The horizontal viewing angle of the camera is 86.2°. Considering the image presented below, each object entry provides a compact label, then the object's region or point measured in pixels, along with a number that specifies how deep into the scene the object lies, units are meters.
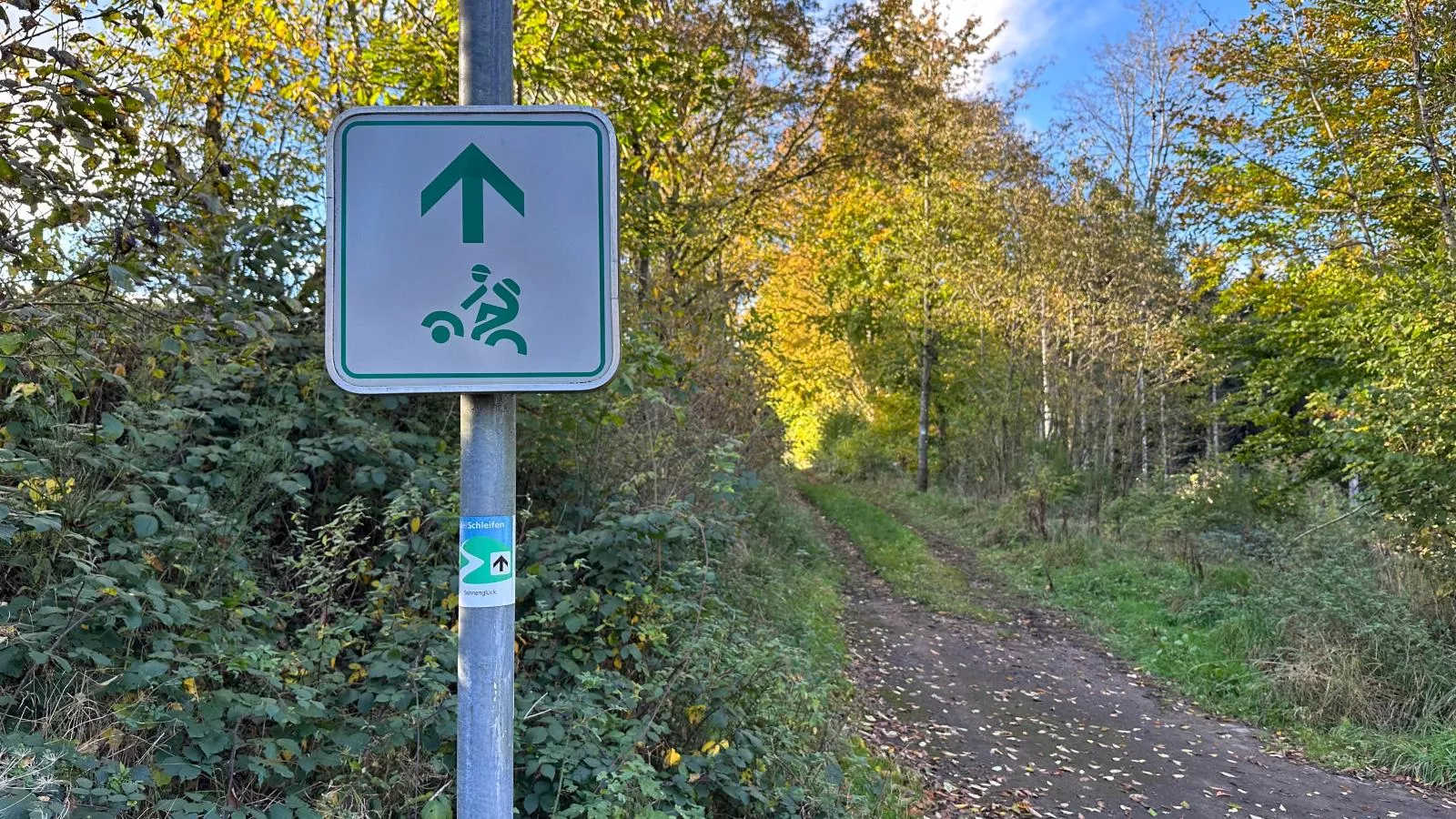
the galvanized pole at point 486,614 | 1.46
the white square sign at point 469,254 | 1.42
